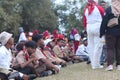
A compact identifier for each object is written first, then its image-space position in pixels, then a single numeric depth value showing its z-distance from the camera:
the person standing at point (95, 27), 5.83
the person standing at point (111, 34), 5.39
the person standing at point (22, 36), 8.74
